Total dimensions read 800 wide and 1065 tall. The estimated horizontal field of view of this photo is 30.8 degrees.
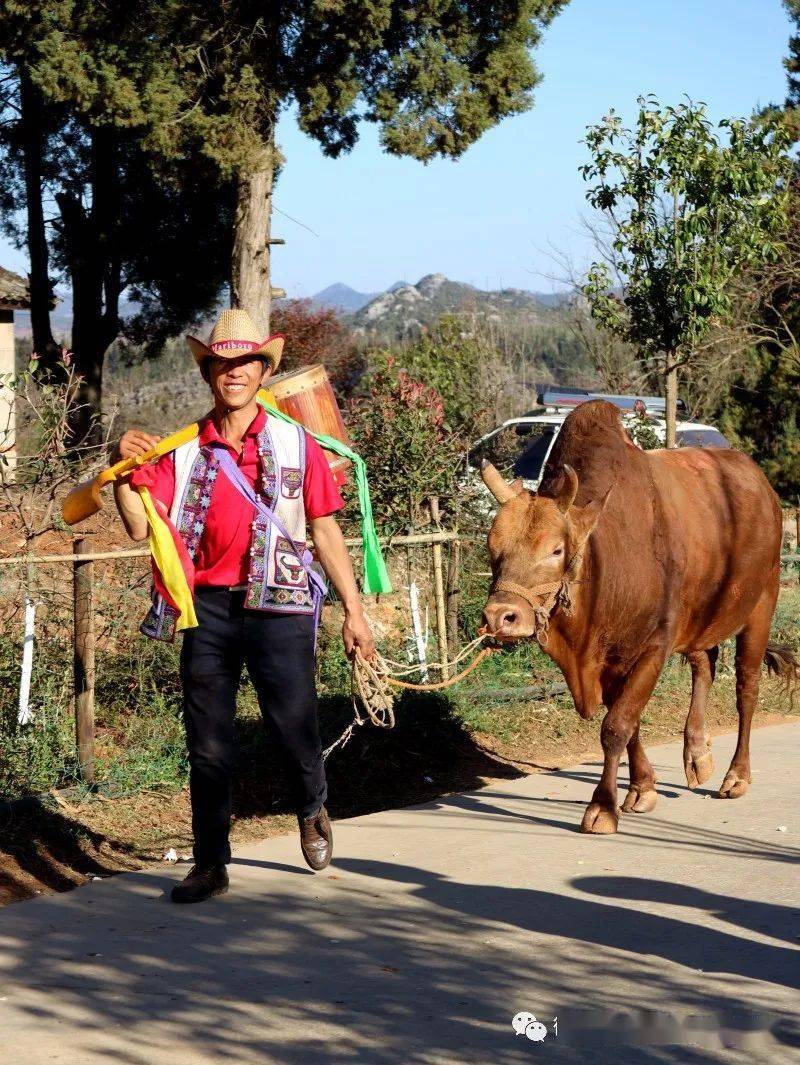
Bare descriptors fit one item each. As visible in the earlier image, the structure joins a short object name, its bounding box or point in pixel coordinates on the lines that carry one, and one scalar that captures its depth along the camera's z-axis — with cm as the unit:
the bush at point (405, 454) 997
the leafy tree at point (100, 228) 2408
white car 1599
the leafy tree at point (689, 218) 1192
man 569
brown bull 659
